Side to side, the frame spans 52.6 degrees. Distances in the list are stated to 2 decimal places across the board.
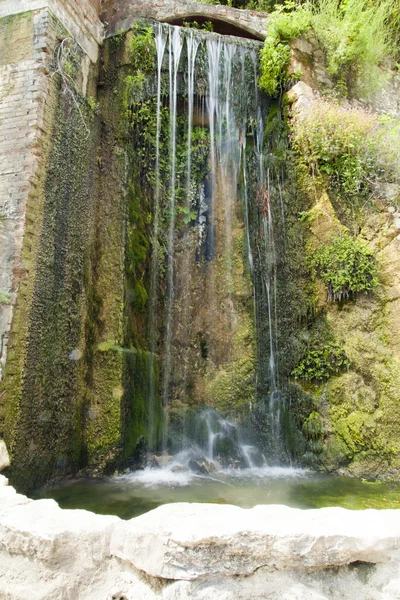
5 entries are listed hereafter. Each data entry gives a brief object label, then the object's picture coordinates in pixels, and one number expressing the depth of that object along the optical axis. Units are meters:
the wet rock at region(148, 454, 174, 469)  5.16
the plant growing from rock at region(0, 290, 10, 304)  3.89
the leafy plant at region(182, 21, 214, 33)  7.11
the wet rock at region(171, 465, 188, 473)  5.03
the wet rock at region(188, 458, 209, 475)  5.05
